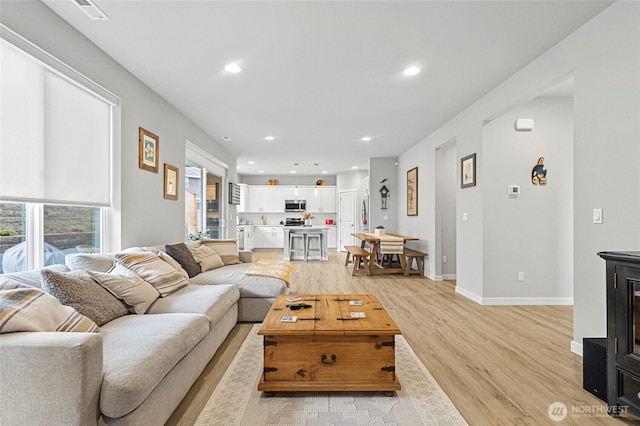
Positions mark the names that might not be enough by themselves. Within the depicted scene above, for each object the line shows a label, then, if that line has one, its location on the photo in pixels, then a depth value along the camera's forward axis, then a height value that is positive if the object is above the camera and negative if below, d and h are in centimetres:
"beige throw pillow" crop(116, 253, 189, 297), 269 -49
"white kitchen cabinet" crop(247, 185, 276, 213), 1159 +45
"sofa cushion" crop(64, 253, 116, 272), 240 -37
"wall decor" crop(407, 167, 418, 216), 689 +42
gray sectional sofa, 133 -70
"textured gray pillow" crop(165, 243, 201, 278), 364 -50
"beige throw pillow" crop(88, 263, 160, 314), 229 -54
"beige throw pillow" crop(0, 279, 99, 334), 146 -47
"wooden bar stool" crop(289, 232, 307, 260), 897 -90
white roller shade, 211 +57
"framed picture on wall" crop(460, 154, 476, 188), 449 +57
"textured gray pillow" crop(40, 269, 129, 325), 191 -50
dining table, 636 -78
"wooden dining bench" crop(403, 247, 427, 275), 642 -96
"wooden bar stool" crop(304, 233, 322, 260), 894 -87
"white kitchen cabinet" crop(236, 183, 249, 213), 1139 +46
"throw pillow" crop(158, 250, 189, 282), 320 -50
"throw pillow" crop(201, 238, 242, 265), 460 -52
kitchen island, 891 -75
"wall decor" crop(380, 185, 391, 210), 820 +41
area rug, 185 -115
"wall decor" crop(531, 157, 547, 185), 439 +49
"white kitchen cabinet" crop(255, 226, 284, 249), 1162 -83
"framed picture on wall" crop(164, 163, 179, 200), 423 +40
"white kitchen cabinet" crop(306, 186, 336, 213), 1166 +45
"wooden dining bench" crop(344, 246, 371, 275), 656 -92
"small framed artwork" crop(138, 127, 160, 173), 361 +70
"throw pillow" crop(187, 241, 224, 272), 409 -57
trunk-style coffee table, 208 -93
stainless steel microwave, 1159 +24
